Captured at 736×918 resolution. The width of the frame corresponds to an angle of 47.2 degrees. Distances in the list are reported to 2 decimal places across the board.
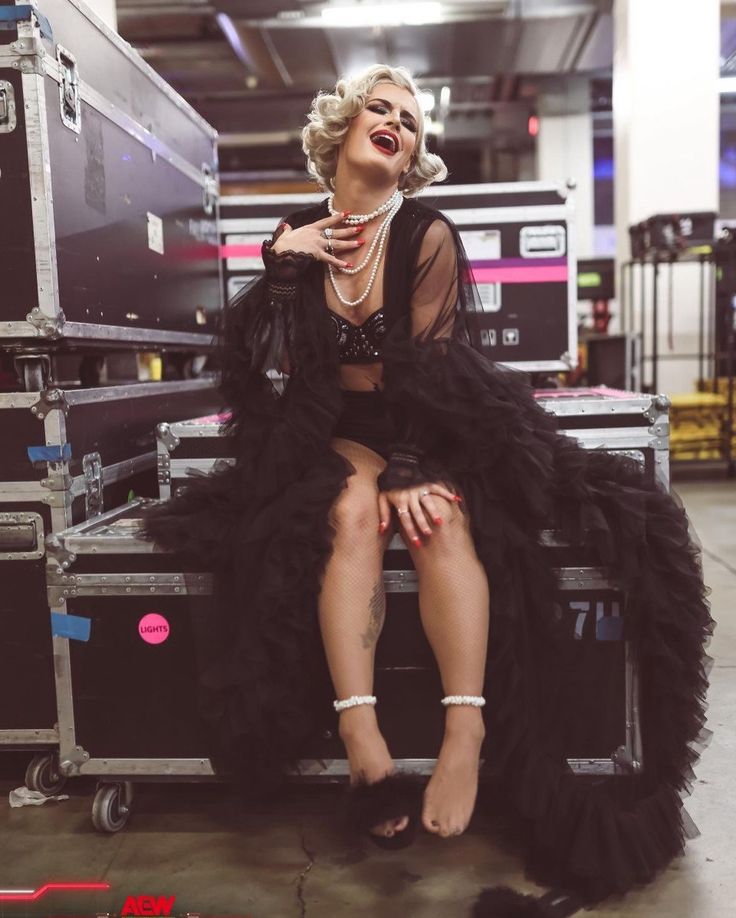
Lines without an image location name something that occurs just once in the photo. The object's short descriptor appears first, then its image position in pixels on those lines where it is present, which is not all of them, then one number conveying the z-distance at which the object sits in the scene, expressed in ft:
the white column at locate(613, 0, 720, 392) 21.39
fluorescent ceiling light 22.95
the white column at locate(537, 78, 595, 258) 32.30
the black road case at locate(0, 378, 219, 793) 5.95
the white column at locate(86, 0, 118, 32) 13.12
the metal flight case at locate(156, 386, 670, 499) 7.16
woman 4.83
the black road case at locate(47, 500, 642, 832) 5.31
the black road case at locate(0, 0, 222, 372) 5.68
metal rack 18.74
